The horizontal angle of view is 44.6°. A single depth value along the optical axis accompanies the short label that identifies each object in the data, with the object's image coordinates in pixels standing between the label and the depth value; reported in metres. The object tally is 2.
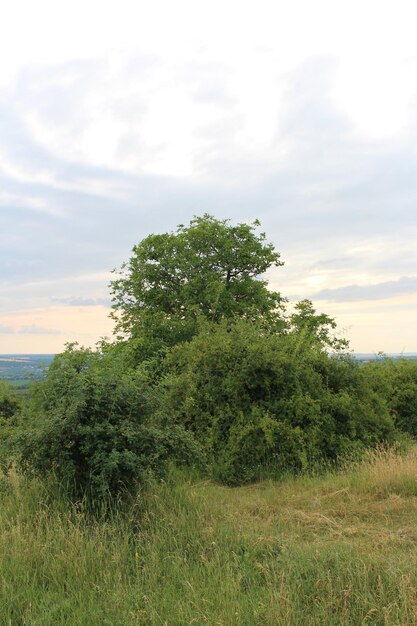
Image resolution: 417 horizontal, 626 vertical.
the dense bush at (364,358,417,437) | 13.98
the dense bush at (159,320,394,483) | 9.22
